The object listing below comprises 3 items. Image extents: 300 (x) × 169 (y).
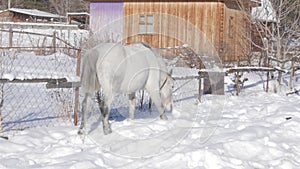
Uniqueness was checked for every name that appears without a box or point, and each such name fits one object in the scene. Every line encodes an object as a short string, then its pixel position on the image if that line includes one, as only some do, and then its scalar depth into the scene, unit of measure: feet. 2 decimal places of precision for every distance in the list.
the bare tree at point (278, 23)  49.88
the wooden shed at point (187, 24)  74.08
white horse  20.70
